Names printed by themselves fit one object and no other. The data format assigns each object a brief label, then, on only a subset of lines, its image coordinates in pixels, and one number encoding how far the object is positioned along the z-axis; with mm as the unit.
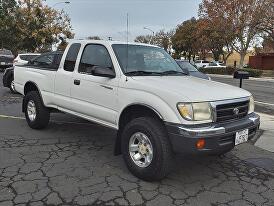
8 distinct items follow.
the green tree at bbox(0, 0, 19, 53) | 51188
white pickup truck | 4684
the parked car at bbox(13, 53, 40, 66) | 16766
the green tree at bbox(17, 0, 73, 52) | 50156
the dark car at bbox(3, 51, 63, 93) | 7027
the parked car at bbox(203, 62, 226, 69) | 47062
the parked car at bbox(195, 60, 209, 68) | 52462
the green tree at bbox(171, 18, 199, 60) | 65438
